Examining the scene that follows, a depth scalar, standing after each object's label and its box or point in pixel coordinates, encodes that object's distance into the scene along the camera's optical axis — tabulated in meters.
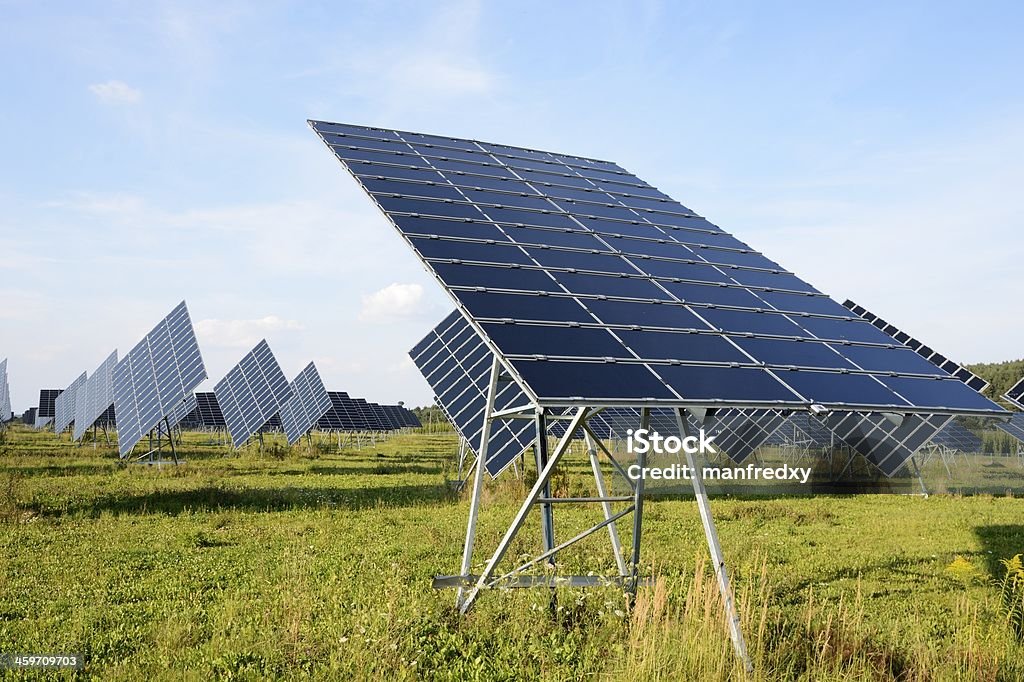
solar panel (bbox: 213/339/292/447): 42.19
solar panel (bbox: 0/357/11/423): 73.64
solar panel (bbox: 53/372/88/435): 64.12
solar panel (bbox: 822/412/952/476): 31.31
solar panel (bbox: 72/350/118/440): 42.66
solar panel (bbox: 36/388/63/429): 90.00
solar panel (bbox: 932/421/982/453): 40.59
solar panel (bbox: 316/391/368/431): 57.56
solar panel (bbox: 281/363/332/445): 46.50
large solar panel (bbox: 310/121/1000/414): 8.21
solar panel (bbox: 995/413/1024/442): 36.47
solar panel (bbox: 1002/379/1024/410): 33.29
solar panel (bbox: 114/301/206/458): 30.11
